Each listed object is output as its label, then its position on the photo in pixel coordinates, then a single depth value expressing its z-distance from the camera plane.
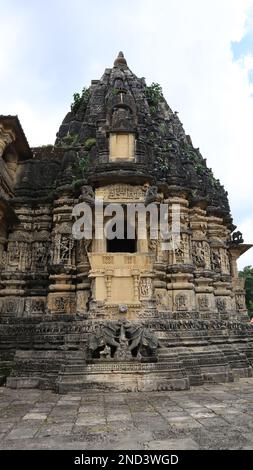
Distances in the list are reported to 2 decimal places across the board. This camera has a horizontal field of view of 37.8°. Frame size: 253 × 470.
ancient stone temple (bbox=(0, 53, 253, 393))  10.41
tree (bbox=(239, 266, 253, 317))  43.72
